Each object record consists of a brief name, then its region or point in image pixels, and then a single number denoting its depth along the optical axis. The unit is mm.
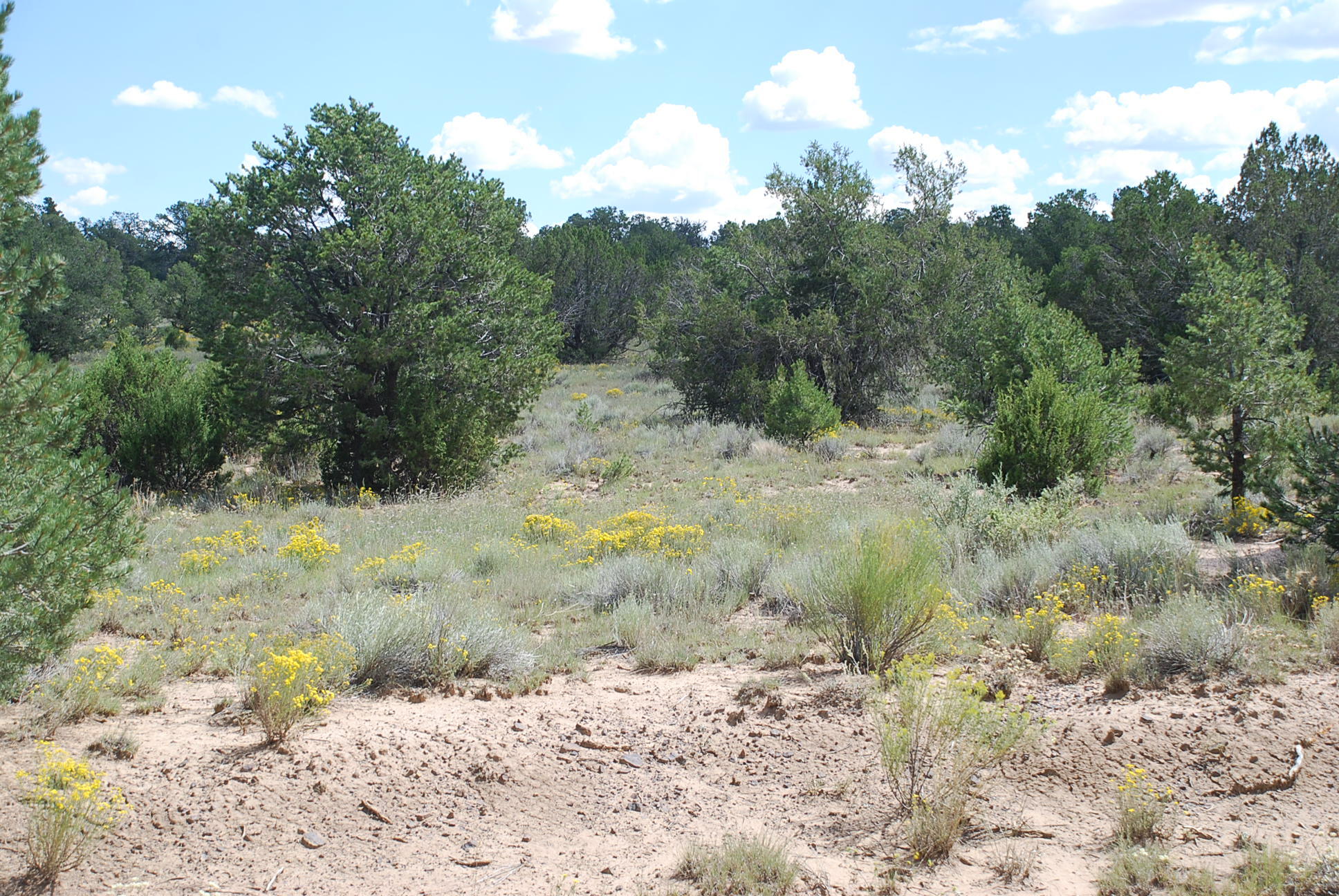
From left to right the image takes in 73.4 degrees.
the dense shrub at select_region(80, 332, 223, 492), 13484
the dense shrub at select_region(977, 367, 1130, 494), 11430
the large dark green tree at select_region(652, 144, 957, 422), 20297
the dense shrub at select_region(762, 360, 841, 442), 17578
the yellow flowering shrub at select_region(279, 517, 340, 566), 8562
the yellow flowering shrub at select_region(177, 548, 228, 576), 8234
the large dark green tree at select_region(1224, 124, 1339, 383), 21859
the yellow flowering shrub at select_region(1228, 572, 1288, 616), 6219
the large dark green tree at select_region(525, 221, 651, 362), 37875
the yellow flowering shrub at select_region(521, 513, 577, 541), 9969
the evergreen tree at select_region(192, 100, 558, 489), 12773
